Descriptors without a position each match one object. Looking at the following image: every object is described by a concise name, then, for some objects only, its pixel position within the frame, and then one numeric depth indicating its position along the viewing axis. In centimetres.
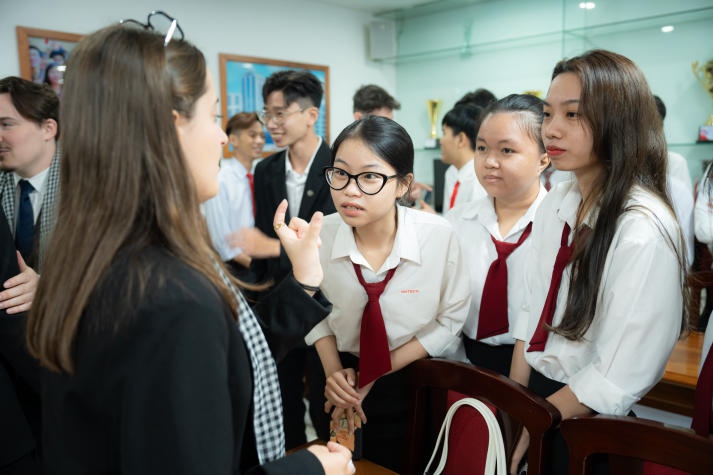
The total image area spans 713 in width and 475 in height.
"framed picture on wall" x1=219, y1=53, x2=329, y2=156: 468
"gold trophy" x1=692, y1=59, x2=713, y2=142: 393
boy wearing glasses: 256
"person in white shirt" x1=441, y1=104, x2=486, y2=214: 286
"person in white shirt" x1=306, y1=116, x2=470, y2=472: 160
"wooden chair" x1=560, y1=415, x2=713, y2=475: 92
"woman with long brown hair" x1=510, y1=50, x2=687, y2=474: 120
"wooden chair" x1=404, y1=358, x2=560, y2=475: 114
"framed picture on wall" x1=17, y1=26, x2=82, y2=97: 361
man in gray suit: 184
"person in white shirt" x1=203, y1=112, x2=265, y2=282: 311
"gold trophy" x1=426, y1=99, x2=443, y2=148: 556
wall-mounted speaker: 578
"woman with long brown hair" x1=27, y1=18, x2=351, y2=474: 67
